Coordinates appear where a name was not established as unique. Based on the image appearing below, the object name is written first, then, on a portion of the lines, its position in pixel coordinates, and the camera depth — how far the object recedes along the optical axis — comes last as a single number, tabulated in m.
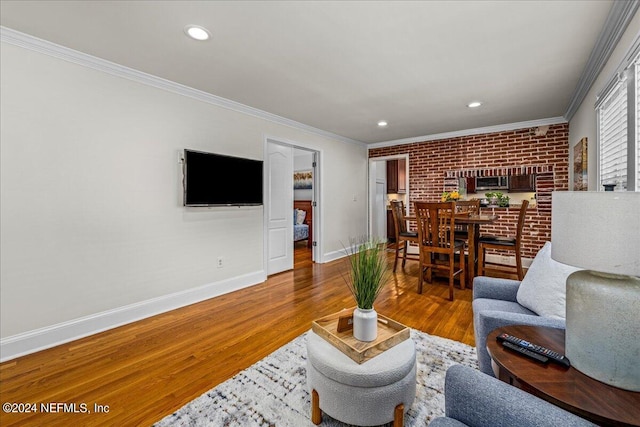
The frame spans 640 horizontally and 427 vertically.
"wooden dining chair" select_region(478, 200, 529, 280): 3.46
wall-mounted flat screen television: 3.11
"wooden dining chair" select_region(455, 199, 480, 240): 3.93
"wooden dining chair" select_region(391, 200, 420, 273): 4.14
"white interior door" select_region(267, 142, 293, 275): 4.38
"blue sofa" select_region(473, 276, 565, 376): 1.43
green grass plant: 1.44
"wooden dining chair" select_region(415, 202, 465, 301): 3.32
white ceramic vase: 1.46
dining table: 3.45
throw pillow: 1.57
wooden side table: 0.81
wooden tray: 1.39
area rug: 1.51
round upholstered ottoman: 1.31
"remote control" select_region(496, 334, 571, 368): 1.04
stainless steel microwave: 4.98
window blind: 2.08
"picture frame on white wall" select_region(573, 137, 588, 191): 3.13
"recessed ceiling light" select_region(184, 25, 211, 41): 2.07
